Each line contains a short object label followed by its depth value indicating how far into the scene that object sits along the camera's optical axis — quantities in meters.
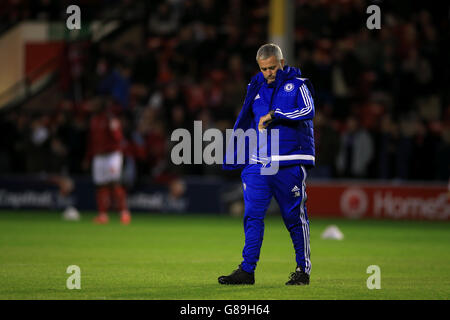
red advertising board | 43.37
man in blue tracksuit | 19.34
